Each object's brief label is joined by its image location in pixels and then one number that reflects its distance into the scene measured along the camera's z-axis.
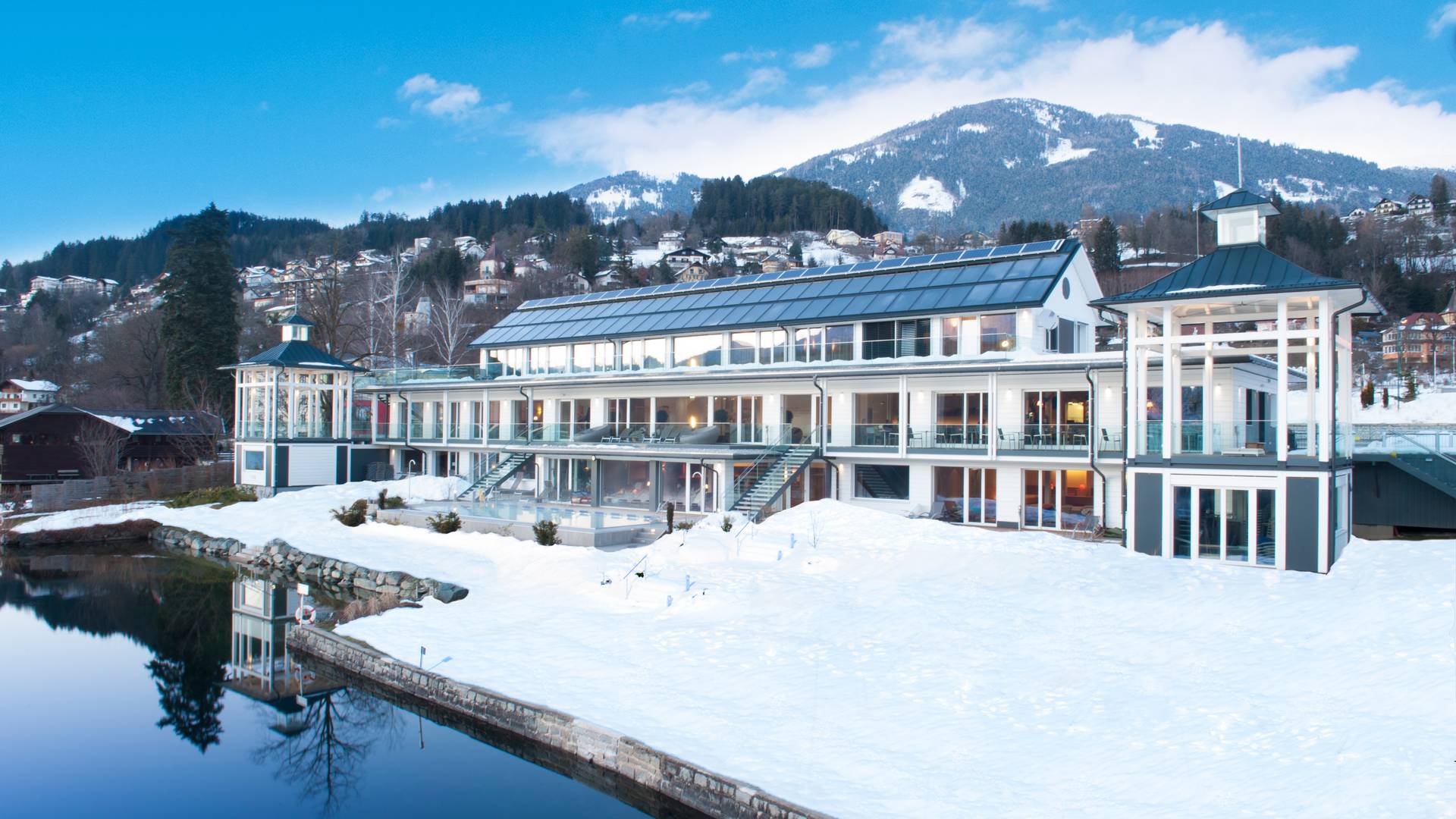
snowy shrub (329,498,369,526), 30.48
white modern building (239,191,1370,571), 19.62
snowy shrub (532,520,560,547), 24.14
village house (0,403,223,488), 46.03
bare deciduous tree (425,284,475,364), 57.75
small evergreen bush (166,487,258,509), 37.25
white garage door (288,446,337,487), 39.44
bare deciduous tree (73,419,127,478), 44.84
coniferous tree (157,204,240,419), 55.97
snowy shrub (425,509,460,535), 27.80
